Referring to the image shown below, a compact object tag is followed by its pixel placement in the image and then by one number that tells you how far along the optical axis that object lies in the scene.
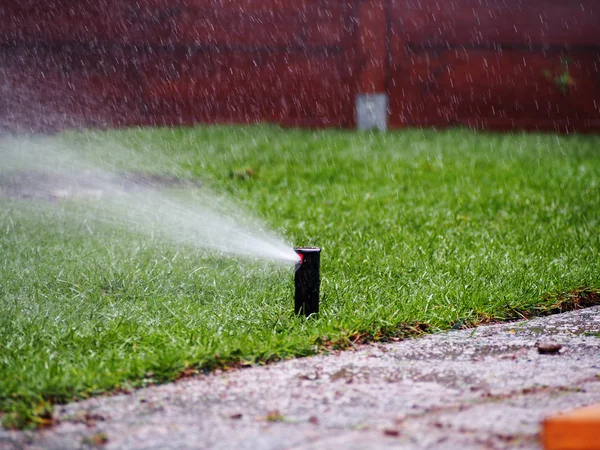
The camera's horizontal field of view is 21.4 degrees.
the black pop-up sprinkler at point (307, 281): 6.35
